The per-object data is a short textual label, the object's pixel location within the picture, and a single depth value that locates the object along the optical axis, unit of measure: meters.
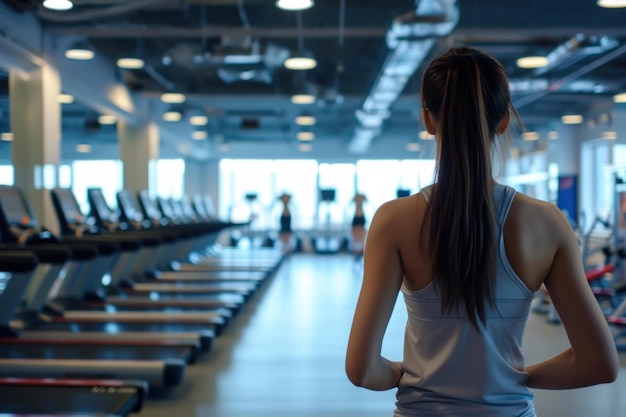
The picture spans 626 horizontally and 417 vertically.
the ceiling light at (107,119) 11.57
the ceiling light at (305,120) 15.09
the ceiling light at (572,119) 14.83
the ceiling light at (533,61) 8.68
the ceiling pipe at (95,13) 6.48
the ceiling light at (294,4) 5.96
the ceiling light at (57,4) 5.86
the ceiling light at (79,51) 7.86
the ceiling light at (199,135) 17.09
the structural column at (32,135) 7.54
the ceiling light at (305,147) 19.66
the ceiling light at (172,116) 13.65
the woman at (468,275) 1.02
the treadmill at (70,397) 2.87
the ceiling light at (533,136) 17.14
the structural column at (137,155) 12.06
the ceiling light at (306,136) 18.04
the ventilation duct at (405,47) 6.78
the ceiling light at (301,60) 8.45
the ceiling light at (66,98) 9.36
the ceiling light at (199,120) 15.48
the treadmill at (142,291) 6.25
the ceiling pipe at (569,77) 9.56
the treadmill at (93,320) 4.80
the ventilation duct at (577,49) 8.59
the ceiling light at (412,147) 19.32
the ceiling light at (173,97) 11.73
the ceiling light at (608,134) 13.09
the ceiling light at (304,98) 11.61
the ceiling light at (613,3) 5.94
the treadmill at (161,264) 7.24
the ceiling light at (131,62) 8.93
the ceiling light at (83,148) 15.61
